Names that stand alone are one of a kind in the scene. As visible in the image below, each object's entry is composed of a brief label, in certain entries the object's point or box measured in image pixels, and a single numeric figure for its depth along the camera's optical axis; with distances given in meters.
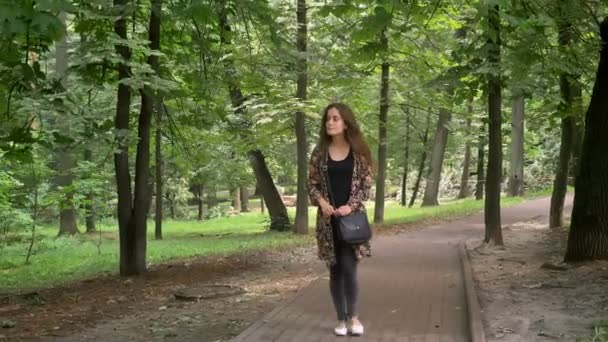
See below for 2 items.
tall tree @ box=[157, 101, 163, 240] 11.34
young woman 5.48
